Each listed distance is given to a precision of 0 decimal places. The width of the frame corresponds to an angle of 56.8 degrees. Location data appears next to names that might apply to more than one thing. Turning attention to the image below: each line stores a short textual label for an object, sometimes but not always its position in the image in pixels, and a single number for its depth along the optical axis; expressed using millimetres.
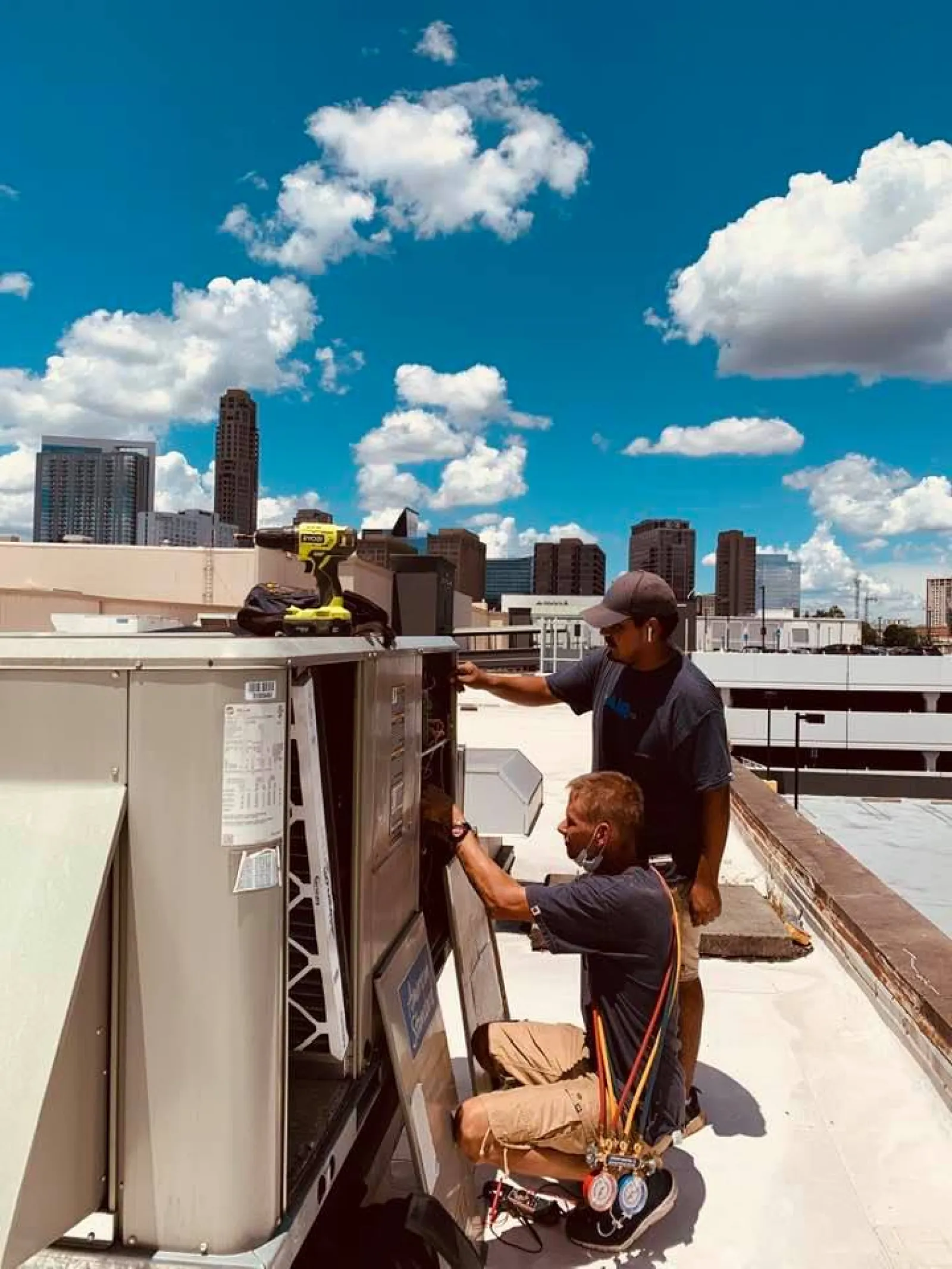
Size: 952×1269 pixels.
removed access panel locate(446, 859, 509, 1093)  3002
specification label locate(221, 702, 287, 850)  1612
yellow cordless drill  2395
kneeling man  2494
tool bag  2242
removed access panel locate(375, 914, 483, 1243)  2258
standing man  3082
